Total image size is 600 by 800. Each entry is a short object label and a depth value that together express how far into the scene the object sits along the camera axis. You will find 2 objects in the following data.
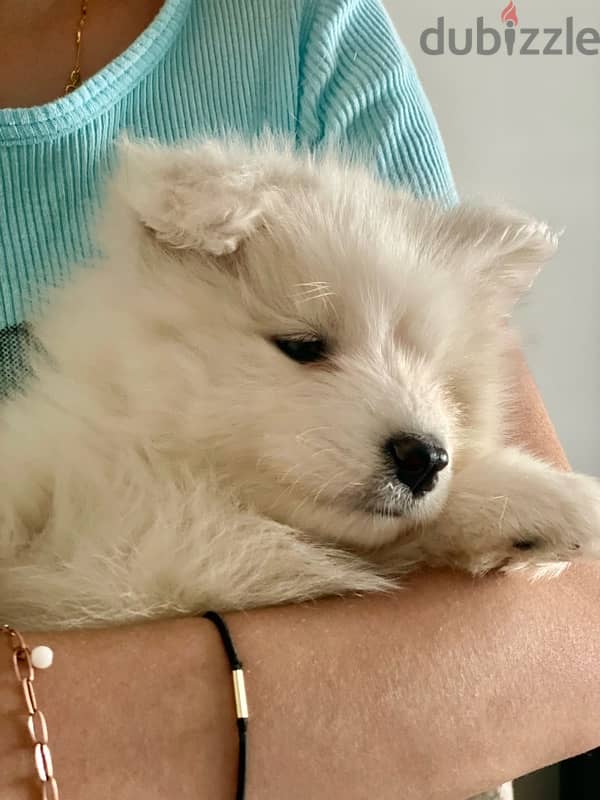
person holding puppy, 0.31
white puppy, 0.33
